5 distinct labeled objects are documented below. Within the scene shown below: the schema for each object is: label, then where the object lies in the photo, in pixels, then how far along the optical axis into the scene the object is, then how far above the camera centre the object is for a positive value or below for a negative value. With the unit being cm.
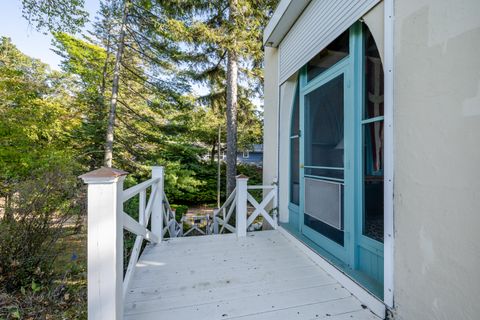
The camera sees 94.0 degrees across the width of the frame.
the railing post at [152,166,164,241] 311 -71
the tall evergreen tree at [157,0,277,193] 643 +349
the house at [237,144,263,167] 1750 +25
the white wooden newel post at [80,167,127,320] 129 -50
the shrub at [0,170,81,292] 234 -78
